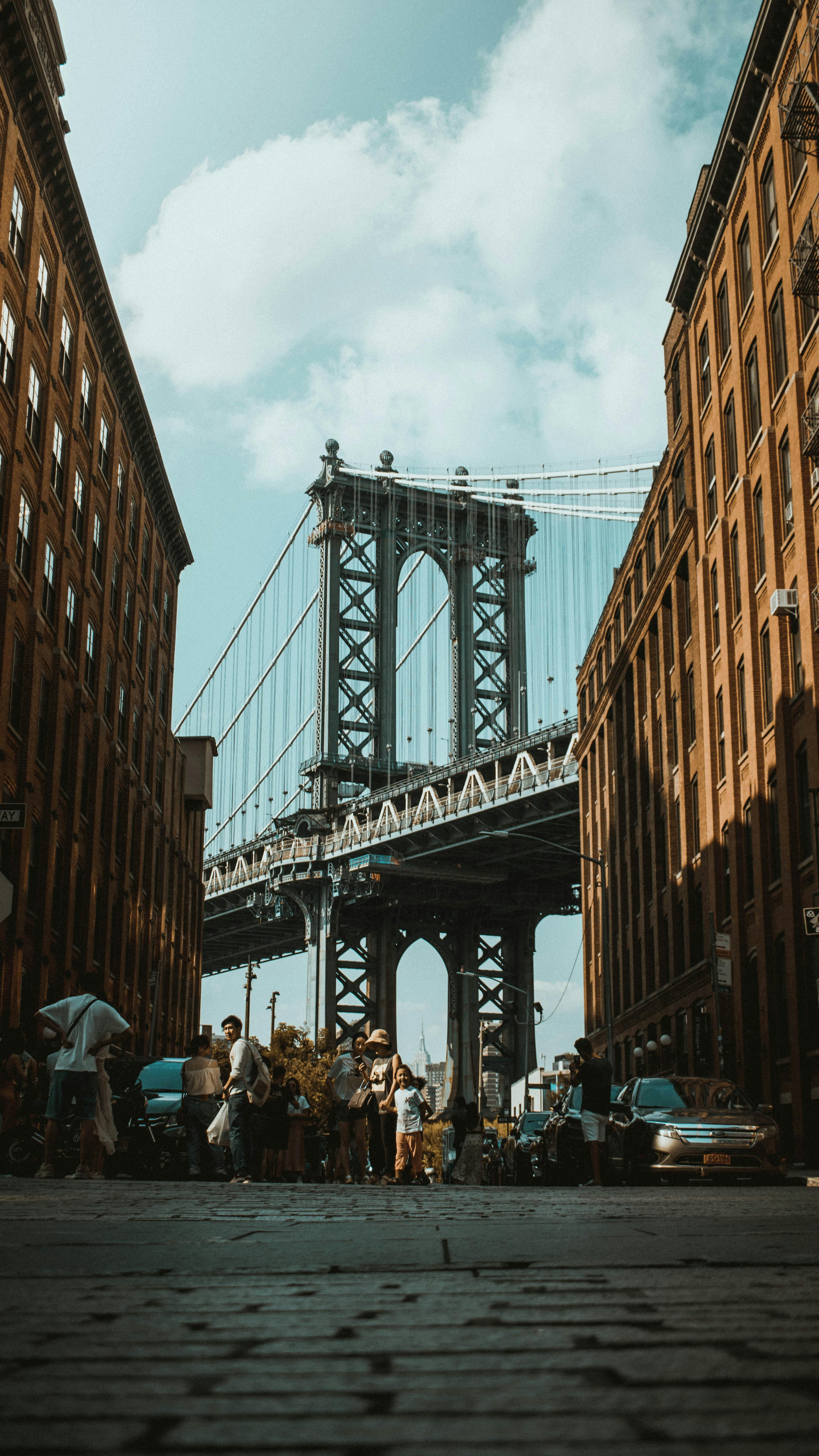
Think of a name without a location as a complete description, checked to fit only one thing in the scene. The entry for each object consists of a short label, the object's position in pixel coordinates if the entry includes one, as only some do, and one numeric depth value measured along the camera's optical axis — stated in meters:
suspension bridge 83.06
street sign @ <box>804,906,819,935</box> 21.69
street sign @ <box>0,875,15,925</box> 13.86
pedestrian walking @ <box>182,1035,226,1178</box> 16.44
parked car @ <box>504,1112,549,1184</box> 26.03
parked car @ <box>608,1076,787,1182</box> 17.70
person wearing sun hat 17.72
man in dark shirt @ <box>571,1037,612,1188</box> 16.80
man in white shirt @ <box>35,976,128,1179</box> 13.27
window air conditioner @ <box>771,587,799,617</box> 29.84
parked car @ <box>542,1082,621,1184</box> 19.55
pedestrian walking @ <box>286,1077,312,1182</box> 20.80
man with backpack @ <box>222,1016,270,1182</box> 14.53
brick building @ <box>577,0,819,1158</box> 29.61
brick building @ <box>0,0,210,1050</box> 34.06
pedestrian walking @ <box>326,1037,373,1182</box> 18.11
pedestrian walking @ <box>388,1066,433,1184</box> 17.53
